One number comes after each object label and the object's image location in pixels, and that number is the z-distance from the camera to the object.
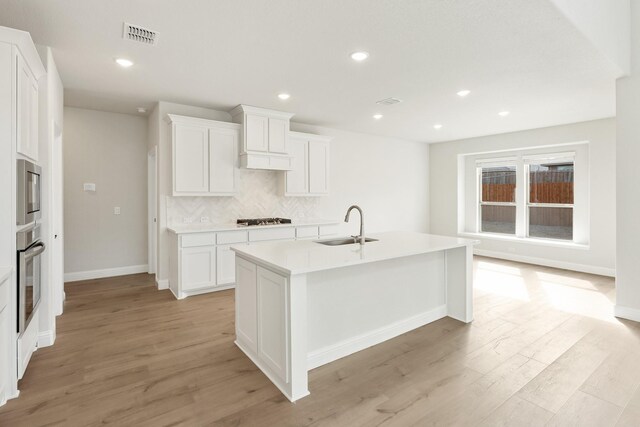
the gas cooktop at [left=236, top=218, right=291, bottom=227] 4.90
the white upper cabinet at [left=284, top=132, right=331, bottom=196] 5.47
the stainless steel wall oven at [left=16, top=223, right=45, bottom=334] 2.20
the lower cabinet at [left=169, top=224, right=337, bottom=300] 4.21
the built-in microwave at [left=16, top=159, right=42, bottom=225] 2.20
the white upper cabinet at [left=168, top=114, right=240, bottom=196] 4.42
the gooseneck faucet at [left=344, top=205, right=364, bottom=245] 3.00
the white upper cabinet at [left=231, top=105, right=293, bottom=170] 4.80
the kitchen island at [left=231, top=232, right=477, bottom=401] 2.19
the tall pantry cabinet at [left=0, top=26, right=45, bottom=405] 2.05
